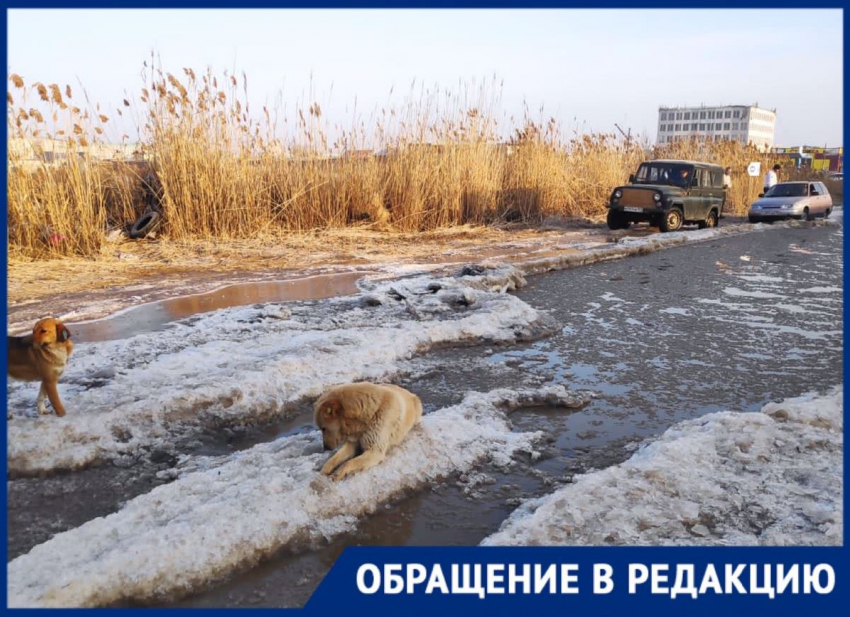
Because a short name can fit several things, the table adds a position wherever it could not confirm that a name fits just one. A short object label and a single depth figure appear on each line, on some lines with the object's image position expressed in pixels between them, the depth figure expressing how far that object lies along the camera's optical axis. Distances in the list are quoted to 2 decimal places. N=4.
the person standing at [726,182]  17.55
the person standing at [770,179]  24.50
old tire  10.13
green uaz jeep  15.10
